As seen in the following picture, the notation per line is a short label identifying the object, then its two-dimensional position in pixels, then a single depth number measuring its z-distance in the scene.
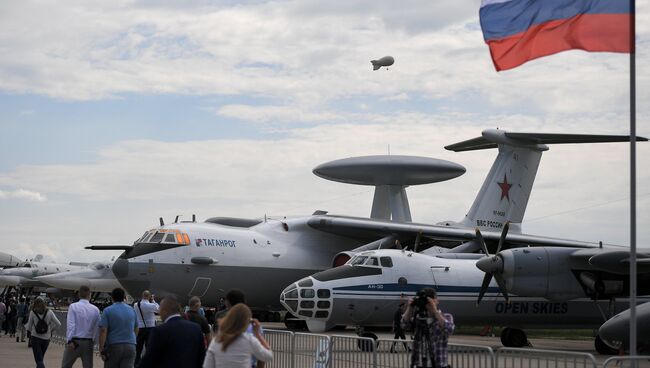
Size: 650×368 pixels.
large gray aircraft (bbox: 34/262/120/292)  43.81
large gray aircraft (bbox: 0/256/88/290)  67.25
